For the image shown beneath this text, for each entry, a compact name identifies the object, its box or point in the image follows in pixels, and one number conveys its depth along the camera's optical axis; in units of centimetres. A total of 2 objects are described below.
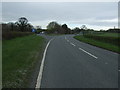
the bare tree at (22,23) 6397
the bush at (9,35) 1936
